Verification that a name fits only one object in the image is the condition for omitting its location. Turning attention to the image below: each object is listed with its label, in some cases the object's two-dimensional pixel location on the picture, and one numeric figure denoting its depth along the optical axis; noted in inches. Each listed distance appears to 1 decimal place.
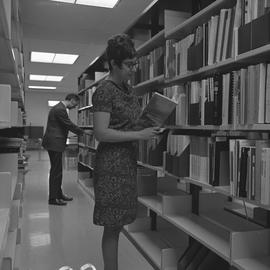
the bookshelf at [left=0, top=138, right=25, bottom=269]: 43.5
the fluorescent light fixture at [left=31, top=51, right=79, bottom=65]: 269.1
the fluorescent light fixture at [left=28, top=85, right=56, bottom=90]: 493.2
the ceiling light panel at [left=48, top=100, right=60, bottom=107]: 560.0
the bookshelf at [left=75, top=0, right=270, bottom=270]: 58.1
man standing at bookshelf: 152.7
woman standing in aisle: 60.5
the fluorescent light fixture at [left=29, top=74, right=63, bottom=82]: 388.2
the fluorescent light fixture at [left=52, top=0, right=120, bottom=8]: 152.5
